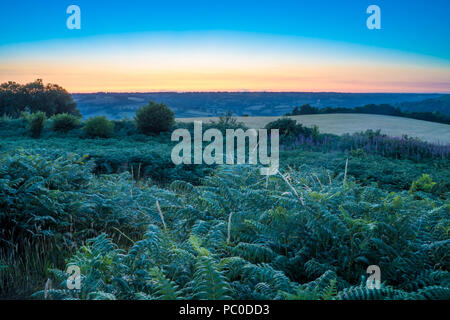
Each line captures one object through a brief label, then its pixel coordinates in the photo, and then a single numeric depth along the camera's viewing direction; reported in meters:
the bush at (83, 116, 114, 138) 14.02
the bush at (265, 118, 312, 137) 14.00
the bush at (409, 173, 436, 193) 5.55
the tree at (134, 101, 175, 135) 14.94
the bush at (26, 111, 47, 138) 14.18
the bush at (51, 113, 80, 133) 15.02
